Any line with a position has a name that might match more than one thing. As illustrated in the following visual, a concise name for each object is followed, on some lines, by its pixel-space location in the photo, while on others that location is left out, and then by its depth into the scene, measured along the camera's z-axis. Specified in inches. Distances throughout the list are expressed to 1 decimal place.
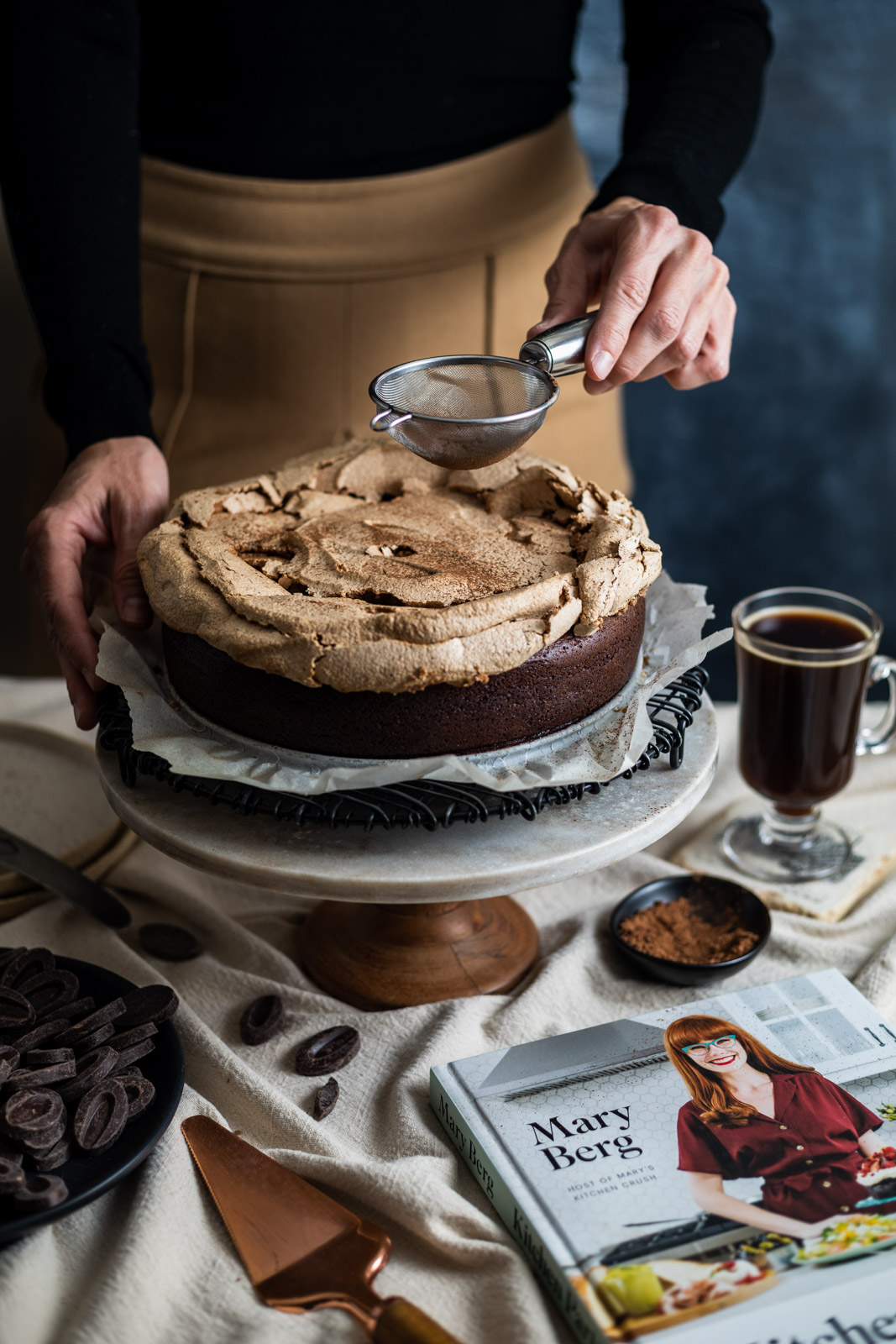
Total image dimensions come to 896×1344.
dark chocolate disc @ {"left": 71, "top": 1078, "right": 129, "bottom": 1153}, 37.1
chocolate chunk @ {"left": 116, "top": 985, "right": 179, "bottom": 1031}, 41.8
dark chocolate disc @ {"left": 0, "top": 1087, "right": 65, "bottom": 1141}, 36.2
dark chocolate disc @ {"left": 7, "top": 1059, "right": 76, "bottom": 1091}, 38.3
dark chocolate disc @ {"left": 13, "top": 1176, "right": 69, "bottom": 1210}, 34.9
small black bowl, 48.1
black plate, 35.0
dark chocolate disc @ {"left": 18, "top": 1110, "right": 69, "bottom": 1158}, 36.1
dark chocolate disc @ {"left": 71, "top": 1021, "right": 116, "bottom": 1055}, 40.5
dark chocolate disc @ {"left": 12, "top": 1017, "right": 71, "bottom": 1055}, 39.8
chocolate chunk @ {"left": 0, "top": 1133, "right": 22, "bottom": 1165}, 36.5
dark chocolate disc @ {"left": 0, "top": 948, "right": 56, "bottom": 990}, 43.8
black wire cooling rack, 41.1
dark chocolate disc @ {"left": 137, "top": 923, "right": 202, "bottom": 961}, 51.1
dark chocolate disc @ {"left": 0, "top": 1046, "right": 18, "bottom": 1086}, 38.0
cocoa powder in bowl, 49.8
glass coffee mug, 55.7
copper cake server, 33.6
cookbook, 32.7
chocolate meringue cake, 43.1
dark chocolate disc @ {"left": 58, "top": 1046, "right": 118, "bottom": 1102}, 38.4
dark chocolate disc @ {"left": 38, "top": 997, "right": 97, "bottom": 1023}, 41.8
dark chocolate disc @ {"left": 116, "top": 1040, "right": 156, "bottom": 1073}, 40.1
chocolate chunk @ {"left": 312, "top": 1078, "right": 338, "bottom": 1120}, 43.1
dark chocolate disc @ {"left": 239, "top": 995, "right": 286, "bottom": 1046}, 46.7
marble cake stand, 40.8
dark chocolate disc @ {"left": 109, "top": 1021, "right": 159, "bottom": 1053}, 40.7
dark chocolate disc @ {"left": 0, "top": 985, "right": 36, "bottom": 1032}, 40.9
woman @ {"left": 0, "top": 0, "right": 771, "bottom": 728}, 56.7
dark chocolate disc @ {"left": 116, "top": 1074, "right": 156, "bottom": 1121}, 38.4
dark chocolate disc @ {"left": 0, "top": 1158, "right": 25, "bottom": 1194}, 35.2
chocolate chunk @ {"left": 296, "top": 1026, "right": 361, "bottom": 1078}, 45.1
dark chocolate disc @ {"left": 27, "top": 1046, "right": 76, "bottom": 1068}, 39.2
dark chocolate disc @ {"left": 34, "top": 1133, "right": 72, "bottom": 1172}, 36.4
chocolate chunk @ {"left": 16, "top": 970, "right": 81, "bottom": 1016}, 42.4
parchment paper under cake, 41.8
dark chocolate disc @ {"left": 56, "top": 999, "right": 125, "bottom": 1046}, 40.7
